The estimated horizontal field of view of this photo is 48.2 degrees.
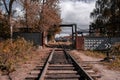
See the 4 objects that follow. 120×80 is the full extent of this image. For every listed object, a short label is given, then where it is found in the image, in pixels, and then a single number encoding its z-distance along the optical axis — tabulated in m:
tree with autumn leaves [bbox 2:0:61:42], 16.38
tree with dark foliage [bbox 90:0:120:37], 20.83
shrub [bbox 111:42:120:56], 10.39
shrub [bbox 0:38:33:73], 6.11
